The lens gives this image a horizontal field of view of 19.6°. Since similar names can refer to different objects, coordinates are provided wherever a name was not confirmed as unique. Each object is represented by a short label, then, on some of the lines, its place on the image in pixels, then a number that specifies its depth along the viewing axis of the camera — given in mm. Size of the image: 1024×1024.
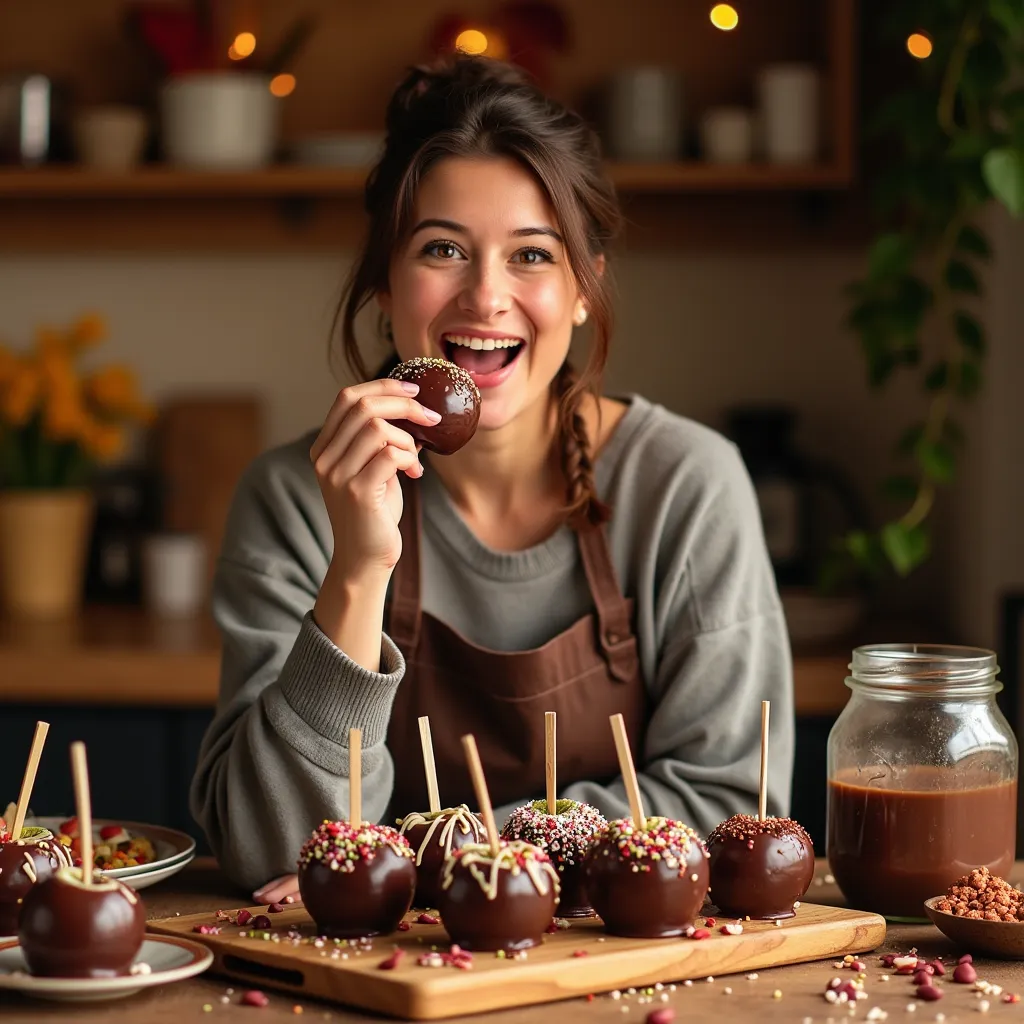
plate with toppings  1815
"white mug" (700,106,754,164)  3216
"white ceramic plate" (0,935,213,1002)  1572
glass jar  1792
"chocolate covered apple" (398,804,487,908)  1740
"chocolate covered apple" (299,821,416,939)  1656
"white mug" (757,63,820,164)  3208
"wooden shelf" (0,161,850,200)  3198
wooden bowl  1694
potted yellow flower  3268
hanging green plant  2640
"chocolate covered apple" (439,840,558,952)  1628
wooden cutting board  1584
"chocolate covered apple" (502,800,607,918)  1732
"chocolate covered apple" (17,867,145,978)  1576
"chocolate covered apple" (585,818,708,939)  1659
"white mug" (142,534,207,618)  3324
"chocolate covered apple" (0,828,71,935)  1685
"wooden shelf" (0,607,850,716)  2832
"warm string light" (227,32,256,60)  3340
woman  2067
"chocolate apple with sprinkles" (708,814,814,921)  1719
